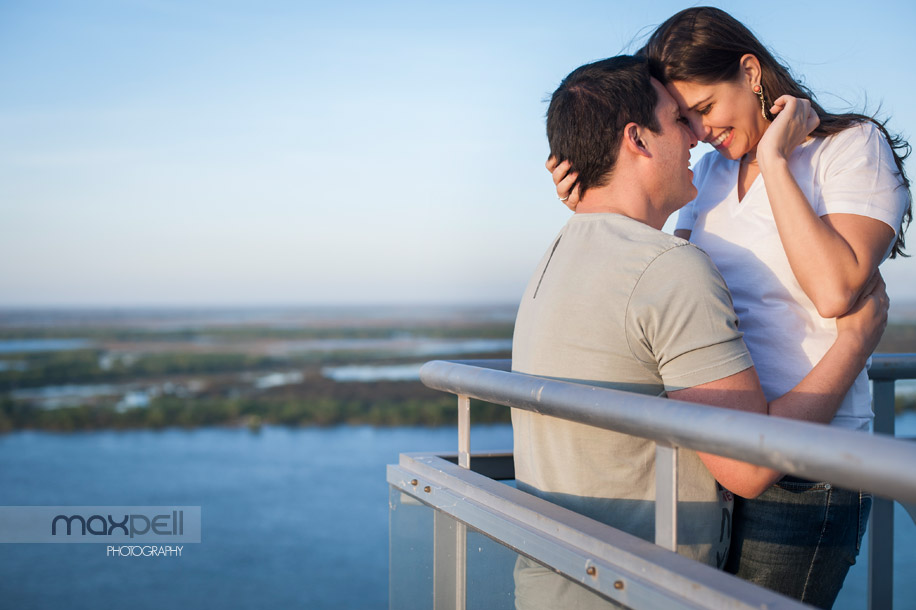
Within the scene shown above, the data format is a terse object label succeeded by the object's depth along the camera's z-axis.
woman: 1.30
